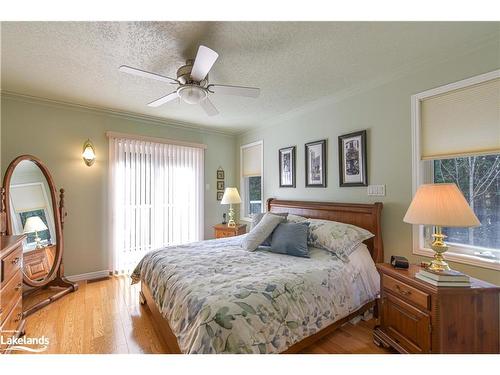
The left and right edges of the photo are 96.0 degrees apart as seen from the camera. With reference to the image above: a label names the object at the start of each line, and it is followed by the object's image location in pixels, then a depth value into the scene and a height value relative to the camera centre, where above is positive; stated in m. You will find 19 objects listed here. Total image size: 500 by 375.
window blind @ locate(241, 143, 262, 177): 4.26 +0.57
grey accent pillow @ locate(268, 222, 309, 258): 2.27 -0.54
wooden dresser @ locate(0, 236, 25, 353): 1.64 -0.77
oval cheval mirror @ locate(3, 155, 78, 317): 2.51 -0.37
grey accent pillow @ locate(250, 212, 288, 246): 2.56 -0.44
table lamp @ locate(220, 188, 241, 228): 4.00 -0.14
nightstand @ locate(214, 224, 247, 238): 3.81 -0.71
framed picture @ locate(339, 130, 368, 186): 2.58 +0.34
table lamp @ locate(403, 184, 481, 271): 1.39 -0.16
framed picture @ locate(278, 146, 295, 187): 3.52 +0.37
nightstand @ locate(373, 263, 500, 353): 1.39 -0.83
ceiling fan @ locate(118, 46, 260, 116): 1.68 +0.89
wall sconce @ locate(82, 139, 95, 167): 3.19 +0.54
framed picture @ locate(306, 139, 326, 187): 3.04 +0.34
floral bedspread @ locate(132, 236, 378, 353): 1.27 -0.74
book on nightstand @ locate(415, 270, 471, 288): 1.41 -0.58
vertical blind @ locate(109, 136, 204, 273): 3.46 -0.12
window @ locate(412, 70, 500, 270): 1.75 +0.28
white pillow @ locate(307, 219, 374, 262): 2.21 -0.50
